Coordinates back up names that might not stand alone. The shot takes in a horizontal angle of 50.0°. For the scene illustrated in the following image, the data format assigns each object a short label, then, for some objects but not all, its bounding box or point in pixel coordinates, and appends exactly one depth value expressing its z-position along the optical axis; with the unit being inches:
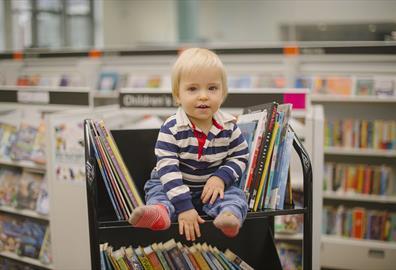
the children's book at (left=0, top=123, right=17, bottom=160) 126.3
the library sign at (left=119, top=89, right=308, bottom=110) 96.7
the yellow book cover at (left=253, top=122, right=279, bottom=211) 58.0
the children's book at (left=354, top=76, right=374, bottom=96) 149.2
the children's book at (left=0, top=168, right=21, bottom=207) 126.9
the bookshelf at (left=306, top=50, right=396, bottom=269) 139.2
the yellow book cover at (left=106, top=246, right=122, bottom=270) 61.2
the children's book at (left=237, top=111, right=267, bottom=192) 59.7
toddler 52.9
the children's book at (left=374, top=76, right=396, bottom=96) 145.2
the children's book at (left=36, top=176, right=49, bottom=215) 118.1
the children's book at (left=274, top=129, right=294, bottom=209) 58.4
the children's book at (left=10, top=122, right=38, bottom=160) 121.6
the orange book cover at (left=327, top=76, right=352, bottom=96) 152.3
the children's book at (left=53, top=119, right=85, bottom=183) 98.3
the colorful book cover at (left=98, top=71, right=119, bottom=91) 201.3
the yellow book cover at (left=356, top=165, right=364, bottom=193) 144.6
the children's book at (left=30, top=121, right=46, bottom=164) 118.4
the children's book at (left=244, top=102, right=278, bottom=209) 58.4
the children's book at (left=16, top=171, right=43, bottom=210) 122.2
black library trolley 56.5
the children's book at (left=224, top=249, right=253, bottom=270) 64.7
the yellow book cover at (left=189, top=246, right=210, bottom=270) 63.0
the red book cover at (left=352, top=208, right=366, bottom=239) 144.1
